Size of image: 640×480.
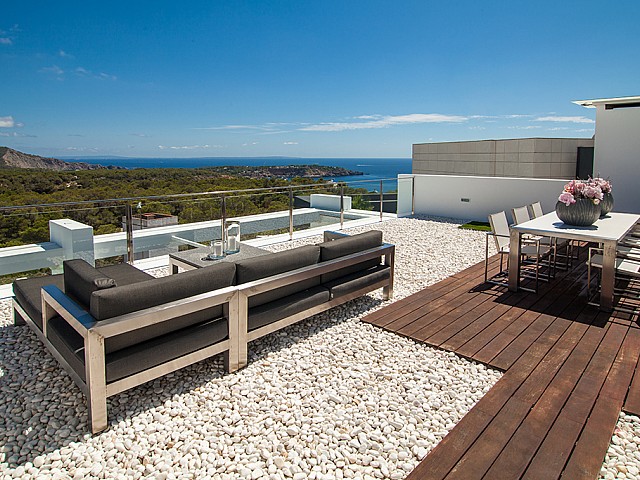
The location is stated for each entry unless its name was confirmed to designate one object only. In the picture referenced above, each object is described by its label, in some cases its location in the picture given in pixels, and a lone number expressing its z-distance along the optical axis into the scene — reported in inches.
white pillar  207.0
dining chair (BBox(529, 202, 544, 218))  256.8
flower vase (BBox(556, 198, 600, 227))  190.4
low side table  164.1
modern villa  84.3
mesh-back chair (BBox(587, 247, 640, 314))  165.5
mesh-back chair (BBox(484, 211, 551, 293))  198.7
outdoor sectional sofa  93.1
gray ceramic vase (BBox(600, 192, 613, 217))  221.6
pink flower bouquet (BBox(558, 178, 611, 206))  188.5
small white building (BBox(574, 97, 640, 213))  324.8
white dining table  164.7
